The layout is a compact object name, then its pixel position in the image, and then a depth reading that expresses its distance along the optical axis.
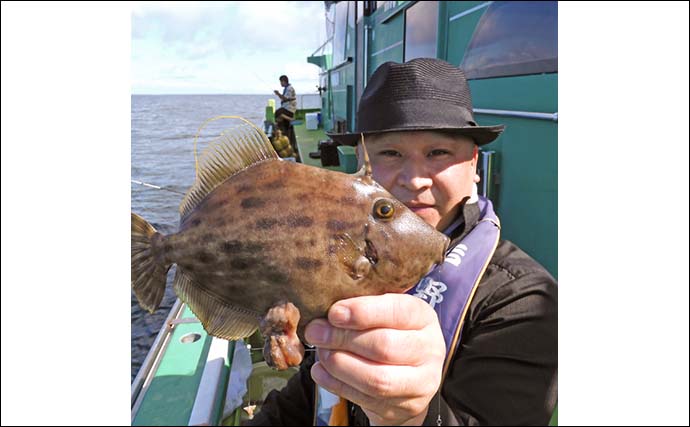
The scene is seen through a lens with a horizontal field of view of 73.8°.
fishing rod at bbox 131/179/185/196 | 1.05
